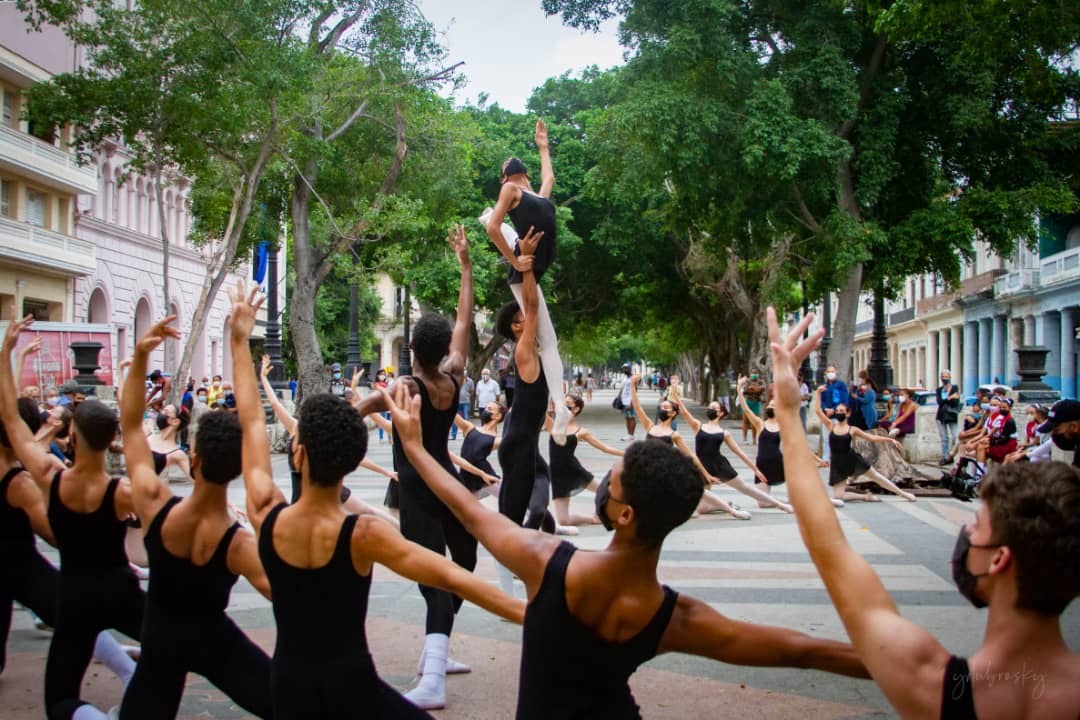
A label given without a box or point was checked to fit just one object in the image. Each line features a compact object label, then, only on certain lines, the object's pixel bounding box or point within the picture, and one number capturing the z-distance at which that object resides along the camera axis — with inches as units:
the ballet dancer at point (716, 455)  504.4
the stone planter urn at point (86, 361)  653.9
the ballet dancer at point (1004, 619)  83.4
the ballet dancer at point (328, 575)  119.2
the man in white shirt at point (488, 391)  1005.8
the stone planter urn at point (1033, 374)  704.4
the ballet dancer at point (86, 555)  155.3
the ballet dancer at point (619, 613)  105.1
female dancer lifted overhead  233.8
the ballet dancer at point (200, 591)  137.9
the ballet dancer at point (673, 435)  461.7
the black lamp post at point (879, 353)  948.0
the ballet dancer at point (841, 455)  532.7
